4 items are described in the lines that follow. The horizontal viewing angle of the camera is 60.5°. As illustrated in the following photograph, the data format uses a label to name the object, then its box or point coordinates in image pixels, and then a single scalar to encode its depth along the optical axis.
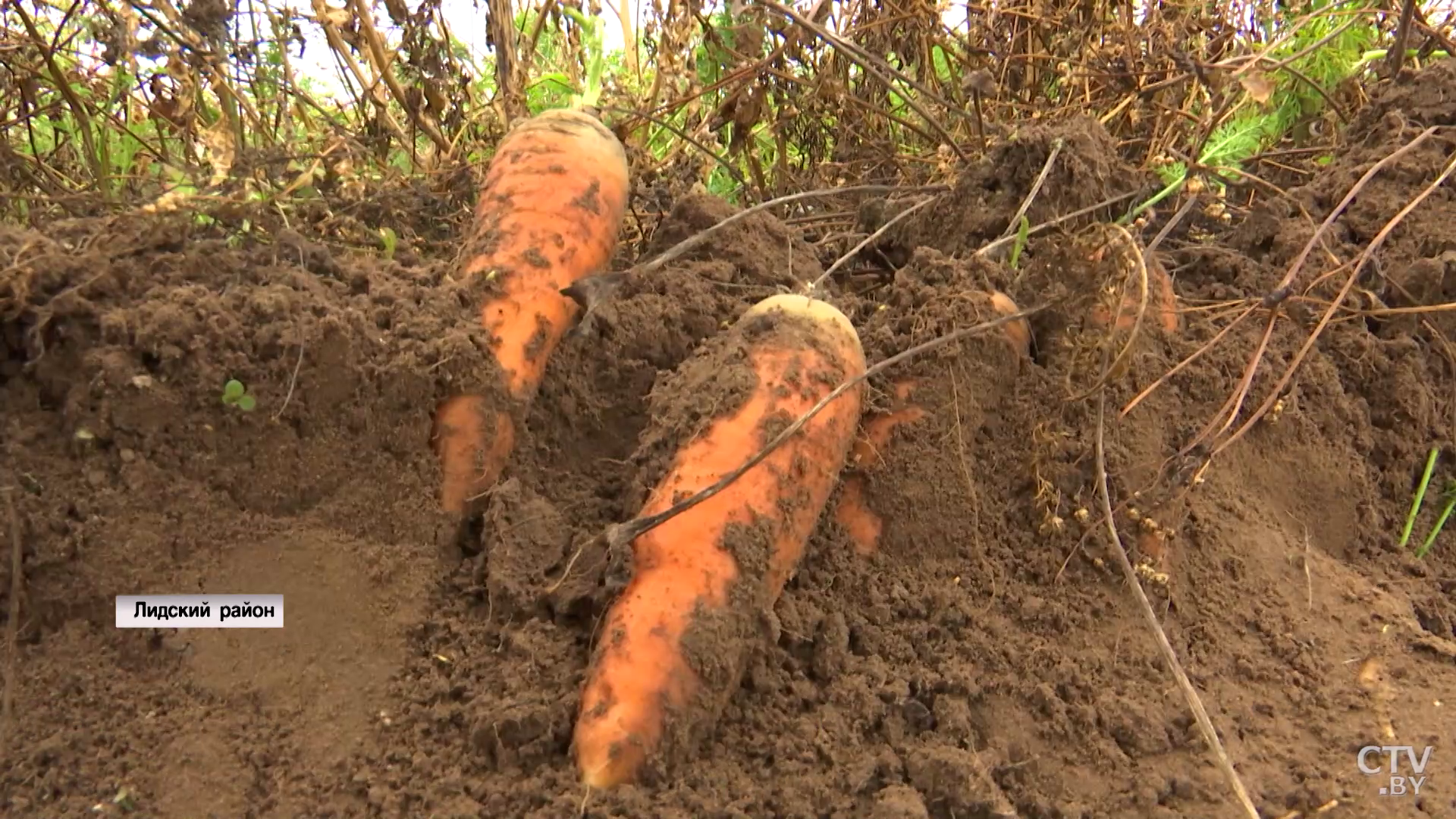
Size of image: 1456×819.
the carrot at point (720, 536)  0.39
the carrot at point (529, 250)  0.44
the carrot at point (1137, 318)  0.42
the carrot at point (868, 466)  0.45
